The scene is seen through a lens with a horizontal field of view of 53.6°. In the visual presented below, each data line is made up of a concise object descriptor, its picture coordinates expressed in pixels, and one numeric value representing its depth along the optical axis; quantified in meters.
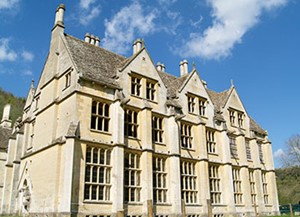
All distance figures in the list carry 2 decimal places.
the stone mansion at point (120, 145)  19.83
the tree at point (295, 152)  55.97
